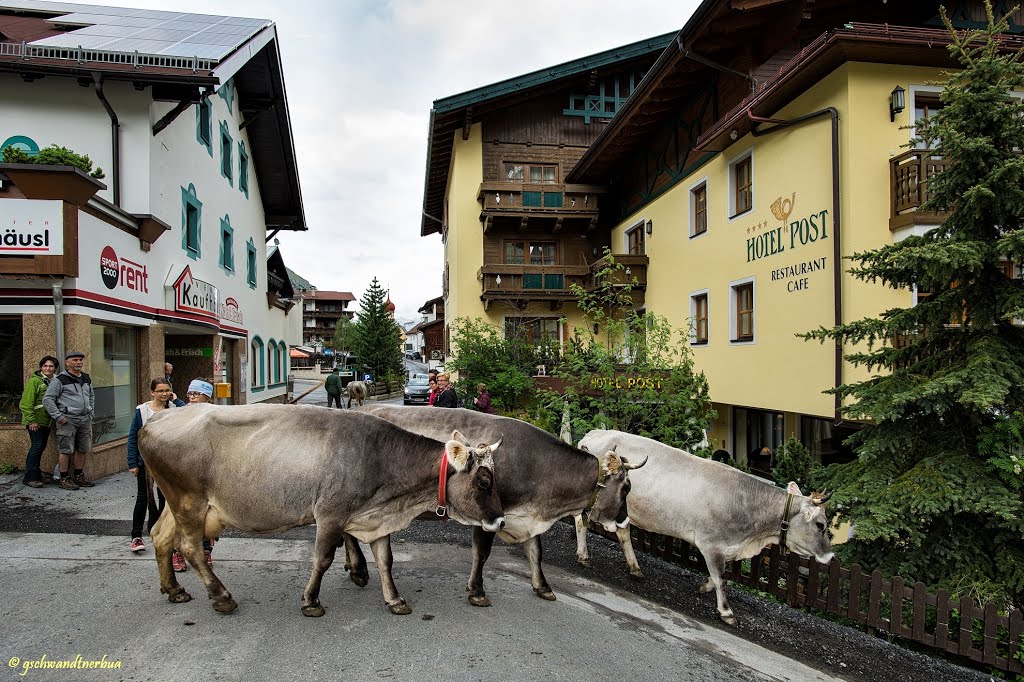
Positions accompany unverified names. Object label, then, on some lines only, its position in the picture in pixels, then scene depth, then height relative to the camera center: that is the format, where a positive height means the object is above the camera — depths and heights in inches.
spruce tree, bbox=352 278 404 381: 1955.0 +28.8
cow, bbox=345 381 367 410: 962.5 -67.0
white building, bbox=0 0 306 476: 365.4 +107.6
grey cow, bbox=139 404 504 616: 186.1 -40.0
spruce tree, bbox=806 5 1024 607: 197.0 -14.5
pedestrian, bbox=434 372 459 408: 461.1 -36.3
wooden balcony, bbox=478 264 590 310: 893.2 +90.0
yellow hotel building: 428.1 +133.9
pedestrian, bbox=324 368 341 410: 930.7 -58.7
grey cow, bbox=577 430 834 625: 223.6 -62.3
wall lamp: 422.0 +162.5
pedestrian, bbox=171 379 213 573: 224.7 -18.7
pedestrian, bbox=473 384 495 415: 541.0 -49.1
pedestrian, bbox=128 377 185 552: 235.3 -42.7
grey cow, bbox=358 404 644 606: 217.0 -50.3
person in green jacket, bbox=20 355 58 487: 341.1 -35.9
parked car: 1310.3 -96.0
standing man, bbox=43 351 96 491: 337.1 -34.2
